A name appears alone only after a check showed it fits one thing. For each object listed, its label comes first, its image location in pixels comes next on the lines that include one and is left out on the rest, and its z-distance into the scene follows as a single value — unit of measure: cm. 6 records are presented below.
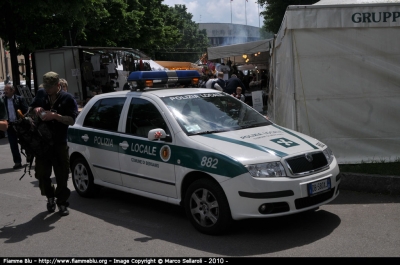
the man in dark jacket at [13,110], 1086
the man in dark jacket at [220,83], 1344
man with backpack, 668
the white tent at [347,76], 840
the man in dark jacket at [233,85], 1432
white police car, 547
